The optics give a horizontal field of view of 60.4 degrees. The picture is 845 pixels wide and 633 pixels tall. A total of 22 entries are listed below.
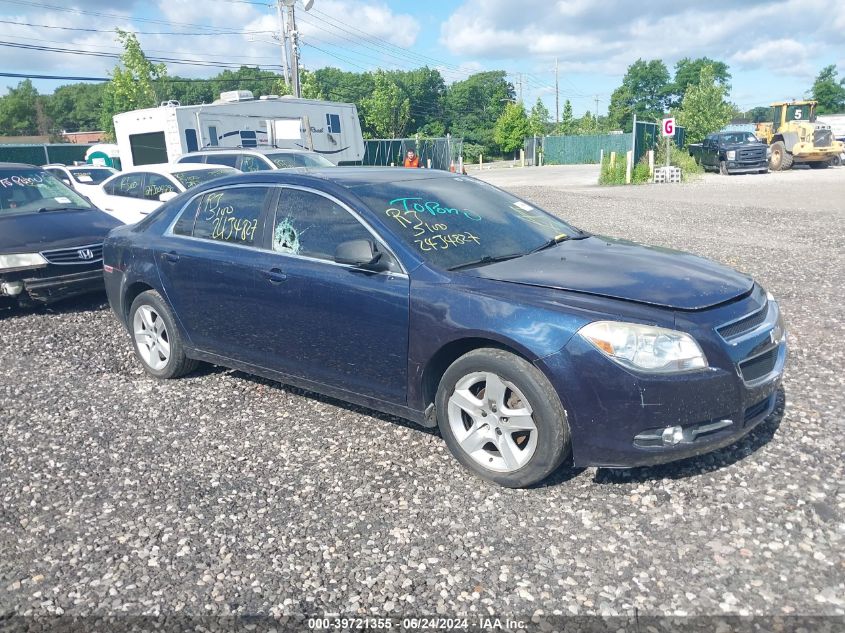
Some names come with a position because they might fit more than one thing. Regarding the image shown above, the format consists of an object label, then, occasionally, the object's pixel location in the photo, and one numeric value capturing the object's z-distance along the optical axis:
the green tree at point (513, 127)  74.81
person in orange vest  24.04
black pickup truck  31.06
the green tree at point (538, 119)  74.25
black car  7.51
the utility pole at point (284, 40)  34.72
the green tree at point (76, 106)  103.06
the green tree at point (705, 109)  55.72
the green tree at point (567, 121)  82.67
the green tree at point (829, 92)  106.38
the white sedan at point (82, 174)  16.08
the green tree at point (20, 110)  95.69
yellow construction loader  33.22
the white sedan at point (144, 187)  10.29
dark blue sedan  3.42
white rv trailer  18.55
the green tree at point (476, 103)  96.25
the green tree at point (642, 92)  112.31
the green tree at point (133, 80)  38.12
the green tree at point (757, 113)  104.86
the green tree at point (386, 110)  72.81
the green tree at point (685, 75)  111.25
